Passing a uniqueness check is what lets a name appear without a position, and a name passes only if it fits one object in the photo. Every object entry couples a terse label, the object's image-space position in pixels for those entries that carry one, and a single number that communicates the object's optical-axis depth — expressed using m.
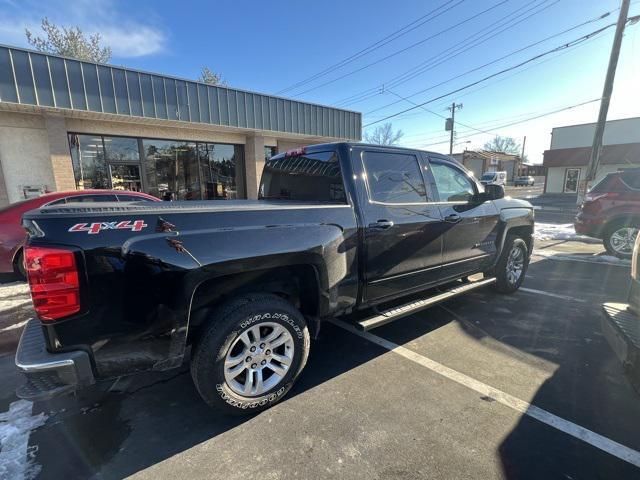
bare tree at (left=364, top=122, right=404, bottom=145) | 58.53
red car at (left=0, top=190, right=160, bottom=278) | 5.58
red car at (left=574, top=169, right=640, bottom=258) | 7.11
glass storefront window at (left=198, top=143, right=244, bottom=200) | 13.91
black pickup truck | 1.87
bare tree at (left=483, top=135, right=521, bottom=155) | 85.12
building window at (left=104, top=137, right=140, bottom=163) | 11.25
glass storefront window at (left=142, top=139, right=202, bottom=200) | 12.27
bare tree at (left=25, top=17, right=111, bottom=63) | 24.77
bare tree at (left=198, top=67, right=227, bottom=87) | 33.91
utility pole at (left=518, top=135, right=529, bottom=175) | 76.51
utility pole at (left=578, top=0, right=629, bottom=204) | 11.75
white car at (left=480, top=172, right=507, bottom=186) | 39.25
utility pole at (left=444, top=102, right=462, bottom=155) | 32.66
